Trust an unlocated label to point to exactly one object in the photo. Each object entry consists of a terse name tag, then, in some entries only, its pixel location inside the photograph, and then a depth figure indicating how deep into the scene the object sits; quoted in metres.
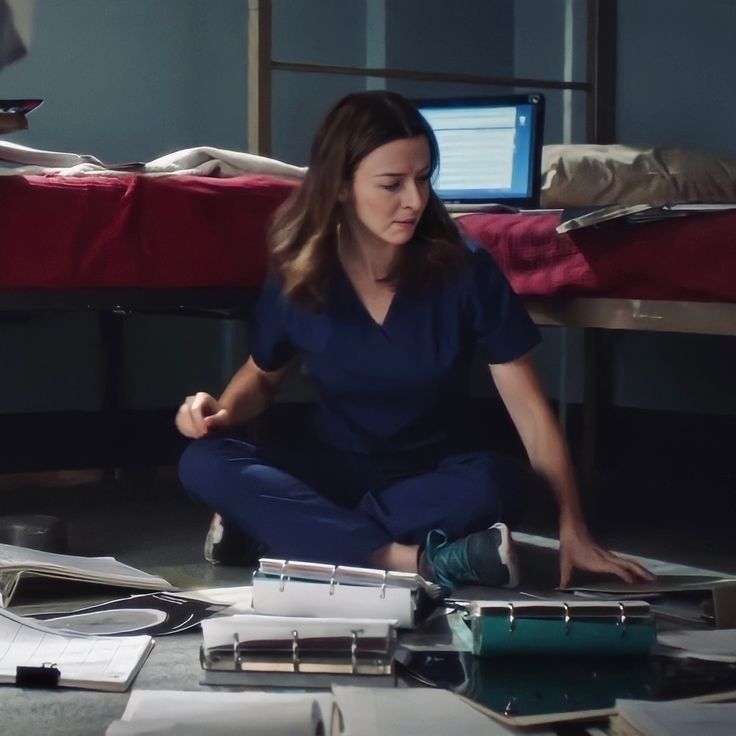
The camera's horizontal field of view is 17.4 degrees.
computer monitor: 4.64
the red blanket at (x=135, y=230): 3.73
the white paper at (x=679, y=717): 2.59
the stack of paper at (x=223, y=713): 2.59
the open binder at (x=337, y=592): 3.11
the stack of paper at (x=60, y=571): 3.22
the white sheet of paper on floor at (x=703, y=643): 2.99
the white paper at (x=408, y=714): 2.64
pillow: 4.53
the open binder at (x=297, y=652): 2.90
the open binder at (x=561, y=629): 2.98
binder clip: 2.87
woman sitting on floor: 3.52
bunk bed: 3.60
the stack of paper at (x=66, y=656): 2.87
